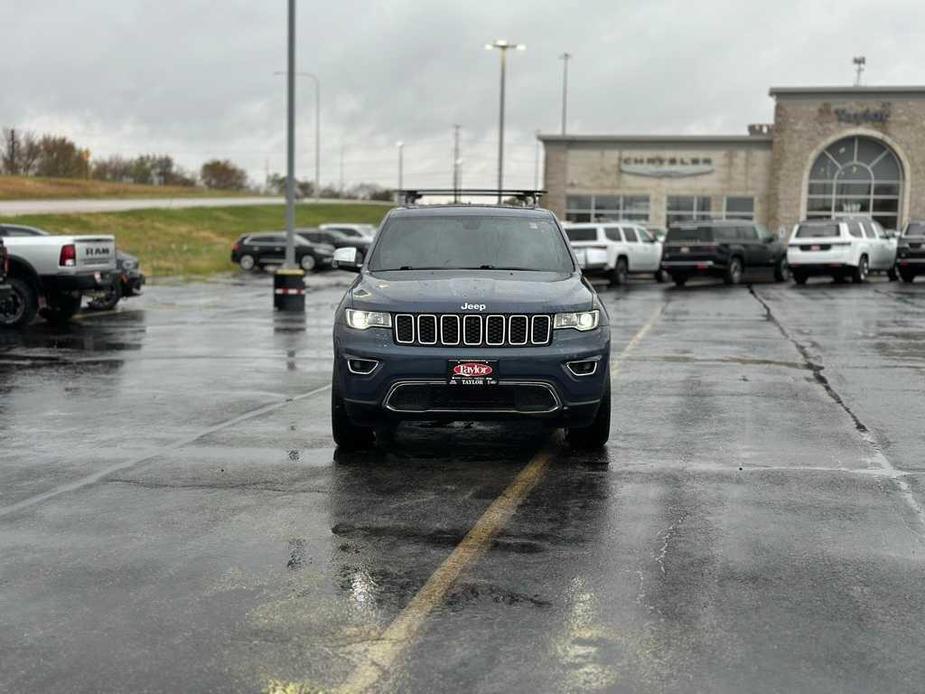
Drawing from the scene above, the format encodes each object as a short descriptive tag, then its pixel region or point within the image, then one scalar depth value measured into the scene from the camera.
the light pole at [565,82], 74.25
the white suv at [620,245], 32.66
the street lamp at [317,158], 86.03
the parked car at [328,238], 46.11
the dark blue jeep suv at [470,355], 7.58
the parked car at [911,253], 32.22
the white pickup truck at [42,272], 18.47
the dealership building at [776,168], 54.56
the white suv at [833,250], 32.06
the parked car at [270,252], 44.59
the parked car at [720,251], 32.34
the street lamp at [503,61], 43.69
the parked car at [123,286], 22.47
